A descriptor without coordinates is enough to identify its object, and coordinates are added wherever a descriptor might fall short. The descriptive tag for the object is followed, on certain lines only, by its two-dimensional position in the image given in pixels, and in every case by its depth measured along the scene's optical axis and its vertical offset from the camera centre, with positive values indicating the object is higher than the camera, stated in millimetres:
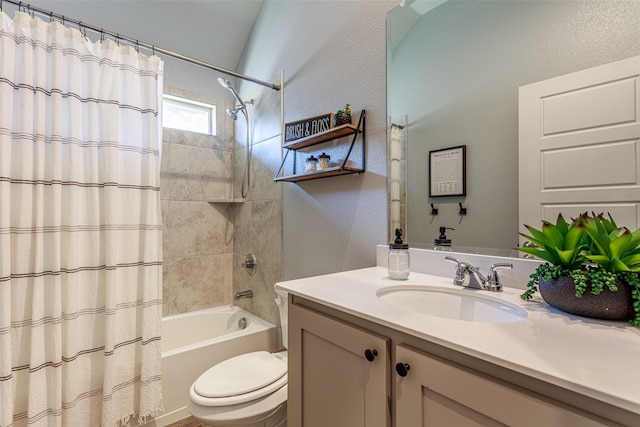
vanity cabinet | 493 -355
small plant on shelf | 1498 +513
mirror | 928 +508
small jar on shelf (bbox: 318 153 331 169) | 1604 +304
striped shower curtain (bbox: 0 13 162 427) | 1271 -63
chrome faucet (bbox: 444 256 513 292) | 949 -200
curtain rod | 1332 +944
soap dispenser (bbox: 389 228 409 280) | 1118 -171
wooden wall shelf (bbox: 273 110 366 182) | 1463 +427
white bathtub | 1732 -874
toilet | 1194 -751
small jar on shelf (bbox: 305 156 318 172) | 1657 +299
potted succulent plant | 650 -121
